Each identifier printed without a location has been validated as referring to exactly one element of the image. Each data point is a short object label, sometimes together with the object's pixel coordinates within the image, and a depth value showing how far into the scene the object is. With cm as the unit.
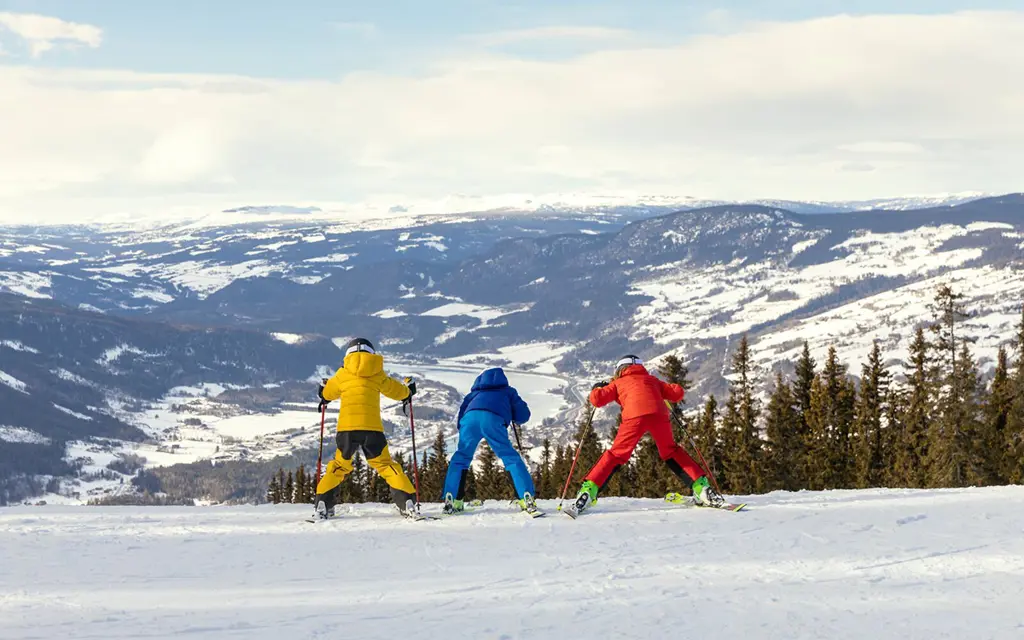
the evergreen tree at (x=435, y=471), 5988
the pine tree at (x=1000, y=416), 3688
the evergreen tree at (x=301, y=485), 6235
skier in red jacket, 1333
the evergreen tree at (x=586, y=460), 5147
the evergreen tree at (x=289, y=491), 6875
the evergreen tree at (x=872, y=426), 3931
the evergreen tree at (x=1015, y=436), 3544
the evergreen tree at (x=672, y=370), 4031
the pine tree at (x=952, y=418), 3494
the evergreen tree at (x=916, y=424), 3844
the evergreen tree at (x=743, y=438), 3956
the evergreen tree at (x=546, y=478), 5666
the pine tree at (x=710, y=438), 4012
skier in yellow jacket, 1291
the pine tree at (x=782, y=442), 4031
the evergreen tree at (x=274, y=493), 7369
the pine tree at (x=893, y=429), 3972
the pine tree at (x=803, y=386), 4409
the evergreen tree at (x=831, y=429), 4078
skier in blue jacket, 1320
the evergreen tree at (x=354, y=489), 5562
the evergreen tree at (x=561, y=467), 5620
